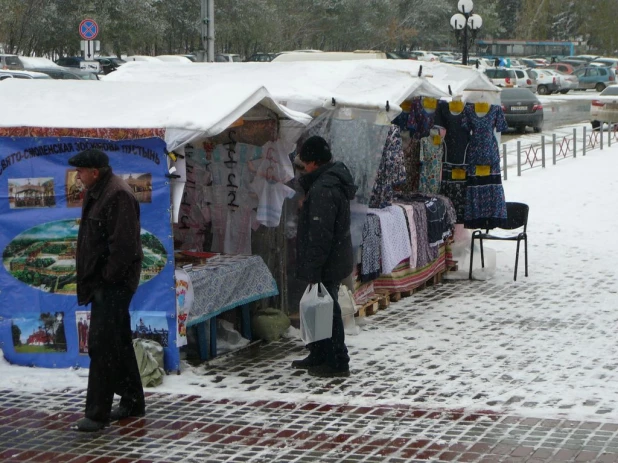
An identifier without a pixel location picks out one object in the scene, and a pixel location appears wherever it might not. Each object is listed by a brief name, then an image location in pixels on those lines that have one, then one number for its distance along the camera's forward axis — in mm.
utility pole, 20750
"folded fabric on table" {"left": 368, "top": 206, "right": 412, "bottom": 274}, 10023
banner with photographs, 7707
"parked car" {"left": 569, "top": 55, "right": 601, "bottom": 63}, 64887
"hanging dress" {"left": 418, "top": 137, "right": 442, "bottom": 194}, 11656
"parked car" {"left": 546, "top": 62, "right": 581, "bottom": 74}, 57625
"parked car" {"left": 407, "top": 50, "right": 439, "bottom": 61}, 55975
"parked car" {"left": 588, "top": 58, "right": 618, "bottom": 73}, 60203
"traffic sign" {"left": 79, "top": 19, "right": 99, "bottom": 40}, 25156
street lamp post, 27438
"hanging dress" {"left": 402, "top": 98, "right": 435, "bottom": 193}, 11273
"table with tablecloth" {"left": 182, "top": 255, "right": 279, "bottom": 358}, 8062
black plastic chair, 11578
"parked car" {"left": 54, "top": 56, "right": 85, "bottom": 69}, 43875
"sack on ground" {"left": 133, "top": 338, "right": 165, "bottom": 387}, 7449
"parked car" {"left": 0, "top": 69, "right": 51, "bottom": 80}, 29161
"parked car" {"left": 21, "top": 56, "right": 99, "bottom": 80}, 34156
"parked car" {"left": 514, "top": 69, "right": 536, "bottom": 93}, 48241
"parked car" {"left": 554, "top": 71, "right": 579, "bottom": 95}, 52938
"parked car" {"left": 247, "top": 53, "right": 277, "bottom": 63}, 49494
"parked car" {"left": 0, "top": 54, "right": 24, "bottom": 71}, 36719
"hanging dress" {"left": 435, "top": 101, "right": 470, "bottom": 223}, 11742
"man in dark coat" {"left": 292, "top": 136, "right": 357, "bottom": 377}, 7660
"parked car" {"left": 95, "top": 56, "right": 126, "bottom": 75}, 42656
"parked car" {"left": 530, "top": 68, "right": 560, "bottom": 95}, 51438
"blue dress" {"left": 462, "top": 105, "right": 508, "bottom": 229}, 11633
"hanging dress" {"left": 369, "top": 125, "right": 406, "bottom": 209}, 10148
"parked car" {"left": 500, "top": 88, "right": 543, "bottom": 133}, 30656
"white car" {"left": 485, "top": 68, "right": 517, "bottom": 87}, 46469
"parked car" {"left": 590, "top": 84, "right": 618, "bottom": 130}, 30281
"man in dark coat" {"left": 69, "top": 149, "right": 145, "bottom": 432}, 6477
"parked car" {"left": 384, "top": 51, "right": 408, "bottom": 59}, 53625
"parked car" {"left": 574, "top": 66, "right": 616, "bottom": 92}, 55156
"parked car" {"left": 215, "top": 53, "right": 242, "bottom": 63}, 48481
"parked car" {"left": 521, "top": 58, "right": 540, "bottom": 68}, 61081
